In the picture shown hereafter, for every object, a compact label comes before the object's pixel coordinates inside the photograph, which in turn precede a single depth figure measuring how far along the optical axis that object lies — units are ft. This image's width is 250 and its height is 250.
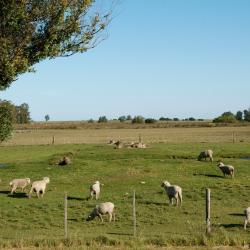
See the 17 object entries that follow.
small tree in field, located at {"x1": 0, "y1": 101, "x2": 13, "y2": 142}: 175.98
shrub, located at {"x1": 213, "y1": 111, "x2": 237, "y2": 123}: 558.15
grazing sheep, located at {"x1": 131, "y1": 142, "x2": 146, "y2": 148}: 206.63
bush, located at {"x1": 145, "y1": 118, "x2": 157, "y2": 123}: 602.81
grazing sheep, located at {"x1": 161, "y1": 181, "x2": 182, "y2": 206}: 100.22
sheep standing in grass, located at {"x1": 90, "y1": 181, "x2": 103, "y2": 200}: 108.68
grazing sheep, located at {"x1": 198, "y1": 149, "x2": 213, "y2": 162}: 168.10
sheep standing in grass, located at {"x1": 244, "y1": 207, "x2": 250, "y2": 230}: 80.93
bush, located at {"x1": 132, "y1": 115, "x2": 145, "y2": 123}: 610.07
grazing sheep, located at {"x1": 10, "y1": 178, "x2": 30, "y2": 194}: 116.98
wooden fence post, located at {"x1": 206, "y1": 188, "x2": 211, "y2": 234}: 72.95
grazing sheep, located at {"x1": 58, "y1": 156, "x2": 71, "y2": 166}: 160.35
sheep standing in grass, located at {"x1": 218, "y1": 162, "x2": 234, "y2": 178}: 135.44
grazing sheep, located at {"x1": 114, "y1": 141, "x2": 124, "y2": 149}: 205.03
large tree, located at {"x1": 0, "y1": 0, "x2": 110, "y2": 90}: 58.59
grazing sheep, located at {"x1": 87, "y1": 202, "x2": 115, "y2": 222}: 88.84
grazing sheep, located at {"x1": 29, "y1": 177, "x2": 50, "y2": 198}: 111.96
